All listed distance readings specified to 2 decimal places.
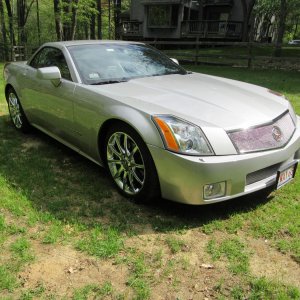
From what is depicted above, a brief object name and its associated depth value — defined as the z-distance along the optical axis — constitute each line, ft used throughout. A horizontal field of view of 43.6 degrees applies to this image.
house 94.48
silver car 9.65
